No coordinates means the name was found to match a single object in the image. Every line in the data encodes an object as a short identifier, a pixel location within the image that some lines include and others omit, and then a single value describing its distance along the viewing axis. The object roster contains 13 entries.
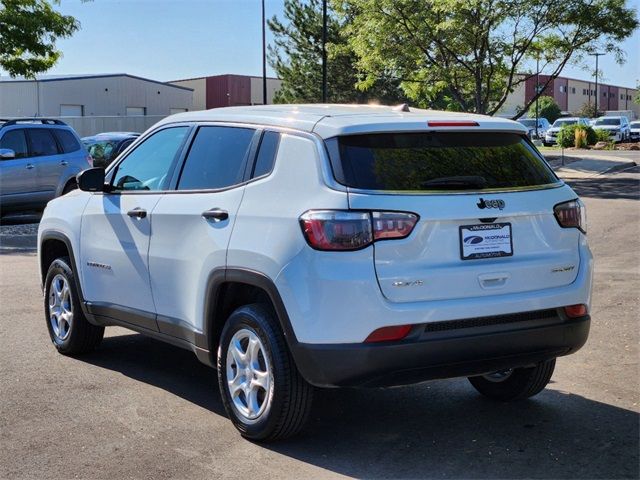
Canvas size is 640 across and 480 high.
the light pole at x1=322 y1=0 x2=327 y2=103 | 32.12
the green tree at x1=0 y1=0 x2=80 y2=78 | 23.02
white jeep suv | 4.27
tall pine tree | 44.50
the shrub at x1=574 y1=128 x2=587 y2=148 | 46.47
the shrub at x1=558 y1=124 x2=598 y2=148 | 46.59
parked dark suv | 24.04
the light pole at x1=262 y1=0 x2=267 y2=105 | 41.05
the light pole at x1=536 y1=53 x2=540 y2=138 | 28.69
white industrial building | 44.89
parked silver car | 16.42
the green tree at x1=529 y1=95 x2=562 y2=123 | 85.90
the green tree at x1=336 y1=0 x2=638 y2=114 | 26.72
